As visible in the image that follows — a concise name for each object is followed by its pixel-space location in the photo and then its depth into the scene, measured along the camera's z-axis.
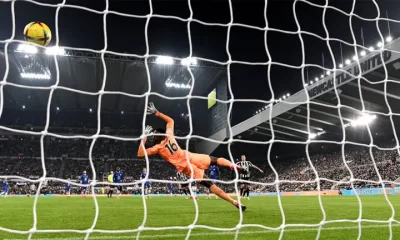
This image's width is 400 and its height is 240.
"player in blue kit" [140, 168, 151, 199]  19.18
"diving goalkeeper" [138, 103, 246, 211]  6.02
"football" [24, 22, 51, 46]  6.21
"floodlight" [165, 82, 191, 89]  32.71
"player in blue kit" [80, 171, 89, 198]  18.27
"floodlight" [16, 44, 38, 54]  22.72
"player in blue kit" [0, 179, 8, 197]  23.50
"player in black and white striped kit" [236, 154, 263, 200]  11.65
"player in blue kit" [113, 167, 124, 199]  16.96
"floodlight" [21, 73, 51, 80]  30.16
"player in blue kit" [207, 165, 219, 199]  16.78
